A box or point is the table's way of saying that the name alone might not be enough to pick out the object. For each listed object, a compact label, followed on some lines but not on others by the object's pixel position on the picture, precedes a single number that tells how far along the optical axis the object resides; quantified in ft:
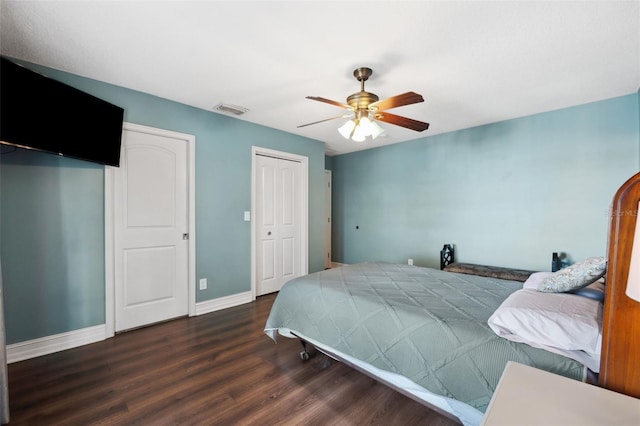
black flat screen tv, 6.12
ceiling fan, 7.22
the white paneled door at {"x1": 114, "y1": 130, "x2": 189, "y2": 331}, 9.14
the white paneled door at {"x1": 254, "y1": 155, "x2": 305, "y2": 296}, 13.09
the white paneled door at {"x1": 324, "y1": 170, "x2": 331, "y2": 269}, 19.08
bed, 2.94
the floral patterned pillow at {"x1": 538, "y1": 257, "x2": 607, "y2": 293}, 4.80
